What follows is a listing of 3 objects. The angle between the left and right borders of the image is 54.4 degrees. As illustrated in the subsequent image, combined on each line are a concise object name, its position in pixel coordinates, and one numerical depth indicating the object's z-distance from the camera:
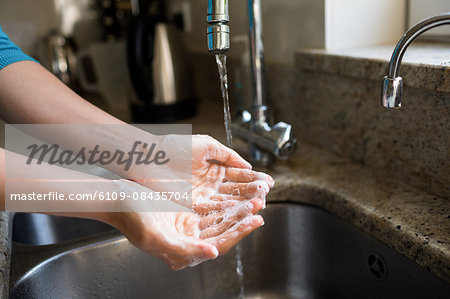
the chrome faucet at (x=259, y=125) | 0.83
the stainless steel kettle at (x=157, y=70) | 1.21
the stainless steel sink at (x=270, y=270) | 0.66
